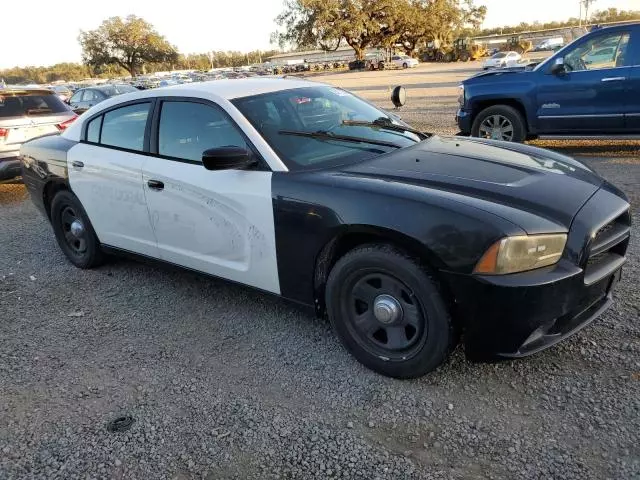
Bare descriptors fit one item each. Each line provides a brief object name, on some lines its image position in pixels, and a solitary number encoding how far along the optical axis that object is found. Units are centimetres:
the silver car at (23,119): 797
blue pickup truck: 741
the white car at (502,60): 3784
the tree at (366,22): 6462
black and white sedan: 259
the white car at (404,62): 5415
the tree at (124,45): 7544
